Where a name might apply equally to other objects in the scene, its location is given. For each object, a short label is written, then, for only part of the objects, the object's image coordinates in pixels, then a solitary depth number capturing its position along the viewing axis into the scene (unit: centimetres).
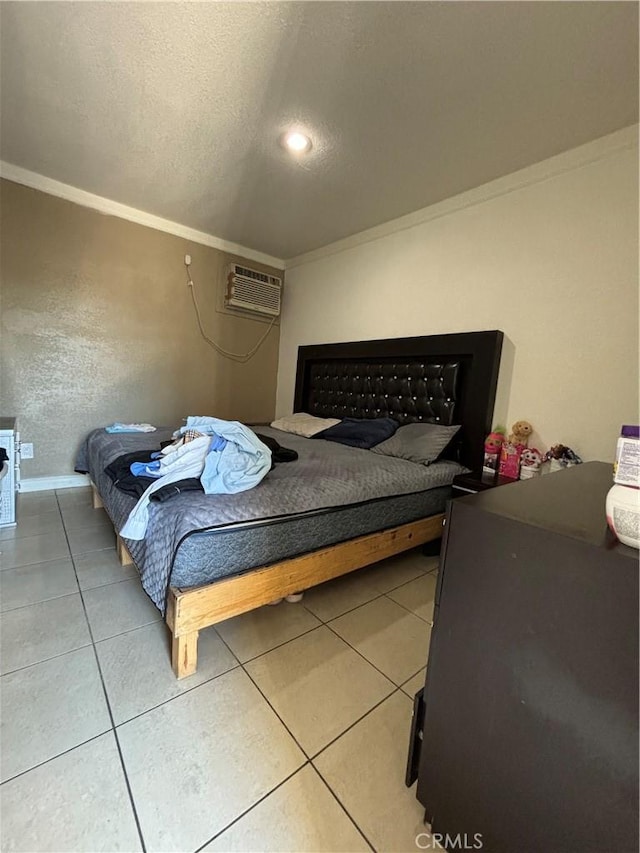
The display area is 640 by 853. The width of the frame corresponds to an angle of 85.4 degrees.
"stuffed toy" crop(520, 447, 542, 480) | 205
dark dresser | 55
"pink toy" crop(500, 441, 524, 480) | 214
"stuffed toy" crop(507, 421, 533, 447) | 216
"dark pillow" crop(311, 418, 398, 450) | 261
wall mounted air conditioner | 360
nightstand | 202
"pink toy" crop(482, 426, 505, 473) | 222
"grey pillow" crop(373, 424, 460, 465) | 226
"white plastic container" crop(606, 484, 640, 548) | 54
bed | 119
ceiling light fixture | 200
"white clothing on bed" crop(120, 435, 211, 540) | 134
